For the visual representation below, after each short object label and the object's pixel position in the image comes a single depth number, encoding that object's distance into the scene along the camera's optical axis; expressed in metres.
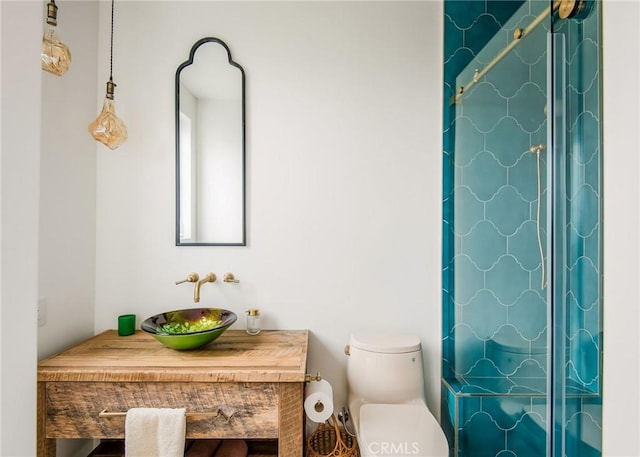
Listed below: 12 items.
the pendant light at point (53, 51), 1.18
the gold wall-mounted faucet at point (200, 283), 1.59
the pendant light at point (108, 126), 1.47
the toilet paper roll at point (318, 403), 1.25
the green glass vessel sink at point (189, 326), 1.32
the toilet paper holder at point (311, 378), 1.25
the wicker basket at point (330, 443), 1.38
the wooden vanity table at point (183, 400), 1.18
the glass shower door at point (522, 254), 0.91
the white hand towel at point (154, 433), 1.14
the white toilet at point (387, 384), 1.37
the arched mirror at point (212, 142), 1.69
